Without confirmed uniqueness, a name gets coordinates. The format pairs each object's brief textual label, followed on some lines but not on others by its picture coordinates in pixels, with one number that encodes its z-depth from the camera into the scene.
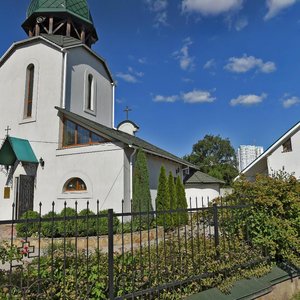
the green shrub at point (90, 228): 9.33
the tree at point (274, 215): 5.21
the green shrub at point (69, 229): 8.67
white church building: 11.53
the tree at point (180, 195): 14.07
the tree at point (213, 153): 48.84
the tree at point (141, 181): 11.36
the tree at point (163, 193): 12.70
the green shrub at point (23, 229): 9.09
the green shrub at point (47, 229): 9.24
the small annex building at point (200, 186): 20.61
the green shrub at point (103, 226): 9.34
